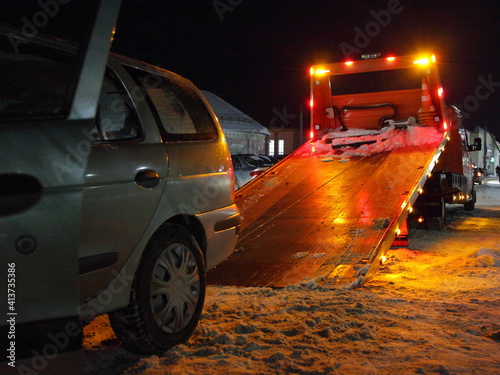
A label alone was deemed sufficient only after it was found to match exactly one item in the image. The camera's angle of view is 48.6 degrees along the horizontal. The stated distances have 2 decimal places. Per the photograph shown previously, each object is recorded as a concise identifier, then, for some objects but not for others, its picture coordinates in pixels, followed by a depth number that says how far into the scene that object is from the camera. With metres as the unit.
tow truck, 5.99
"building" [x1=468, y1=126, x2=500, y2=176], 73.58
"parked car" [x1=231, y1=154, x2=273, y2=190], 17.55
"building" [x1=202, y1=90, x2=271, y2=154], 33.53
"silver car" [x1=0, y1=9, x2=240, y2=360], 2.32
